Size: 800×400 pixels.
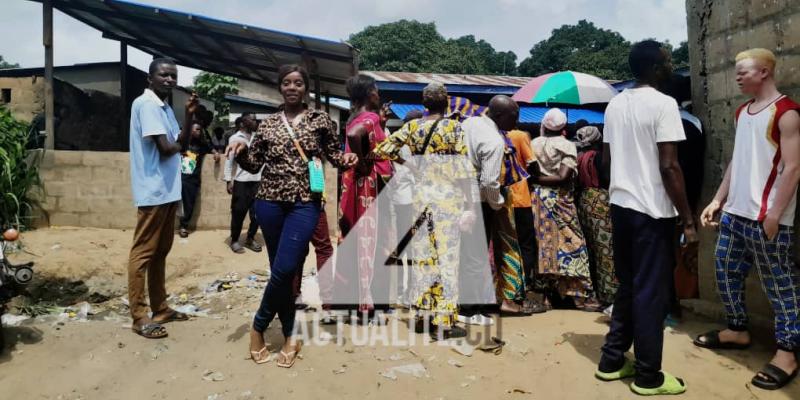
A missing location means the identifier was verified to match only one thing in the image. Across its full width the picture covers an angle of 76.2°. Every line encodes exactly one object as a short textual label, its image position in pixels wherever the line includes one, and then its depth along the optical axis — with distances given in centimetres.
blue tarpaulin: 1159
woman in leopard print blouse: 302
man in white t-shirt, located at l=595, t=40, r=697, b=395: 261
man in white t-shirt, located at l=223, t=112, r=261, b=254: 634
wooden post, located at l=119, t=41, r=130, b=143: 916
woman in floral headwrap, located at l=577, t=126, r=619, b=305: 413
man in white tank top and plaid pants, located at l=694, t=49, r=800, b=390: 271
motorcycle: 322
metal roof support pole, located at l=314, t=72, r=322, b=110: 862
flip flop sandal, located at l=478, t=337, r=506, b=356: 335
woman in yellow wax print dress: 350
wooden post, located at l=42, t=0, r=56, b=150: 692
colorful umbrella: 735
